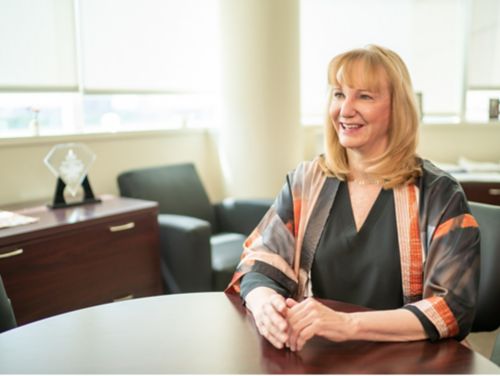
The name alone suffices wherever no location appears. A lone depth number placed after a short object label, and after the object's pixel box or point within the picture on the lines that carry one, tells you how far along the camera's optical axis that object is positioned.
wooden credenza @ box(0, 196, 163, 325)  2.16
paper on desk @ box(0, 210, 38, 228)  2.25
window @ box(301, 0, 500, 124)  4.04
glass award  2.69
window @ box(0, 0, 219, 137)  2.83
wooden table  1.03
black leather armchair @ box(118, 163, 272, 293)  2.71
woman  1.29
